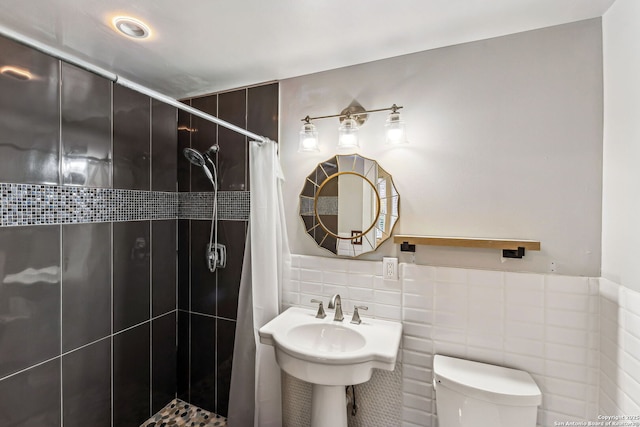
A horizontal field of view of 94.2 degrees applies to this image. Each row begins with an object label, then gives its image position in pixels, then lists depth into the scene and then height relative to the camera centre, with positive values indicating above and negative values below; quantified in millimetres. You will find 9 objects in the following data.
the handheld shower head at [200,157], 1904 +346
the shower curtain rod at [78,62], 708 +422
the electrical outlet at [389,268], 1616 -309
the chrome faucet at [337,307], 1586 -521
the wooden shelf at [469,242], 1331 -141
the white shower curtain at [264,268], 1720 -332
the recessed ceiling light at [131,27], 1322 +847
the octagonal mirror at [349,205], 1661 +39
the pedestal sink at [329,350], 1288 -652
